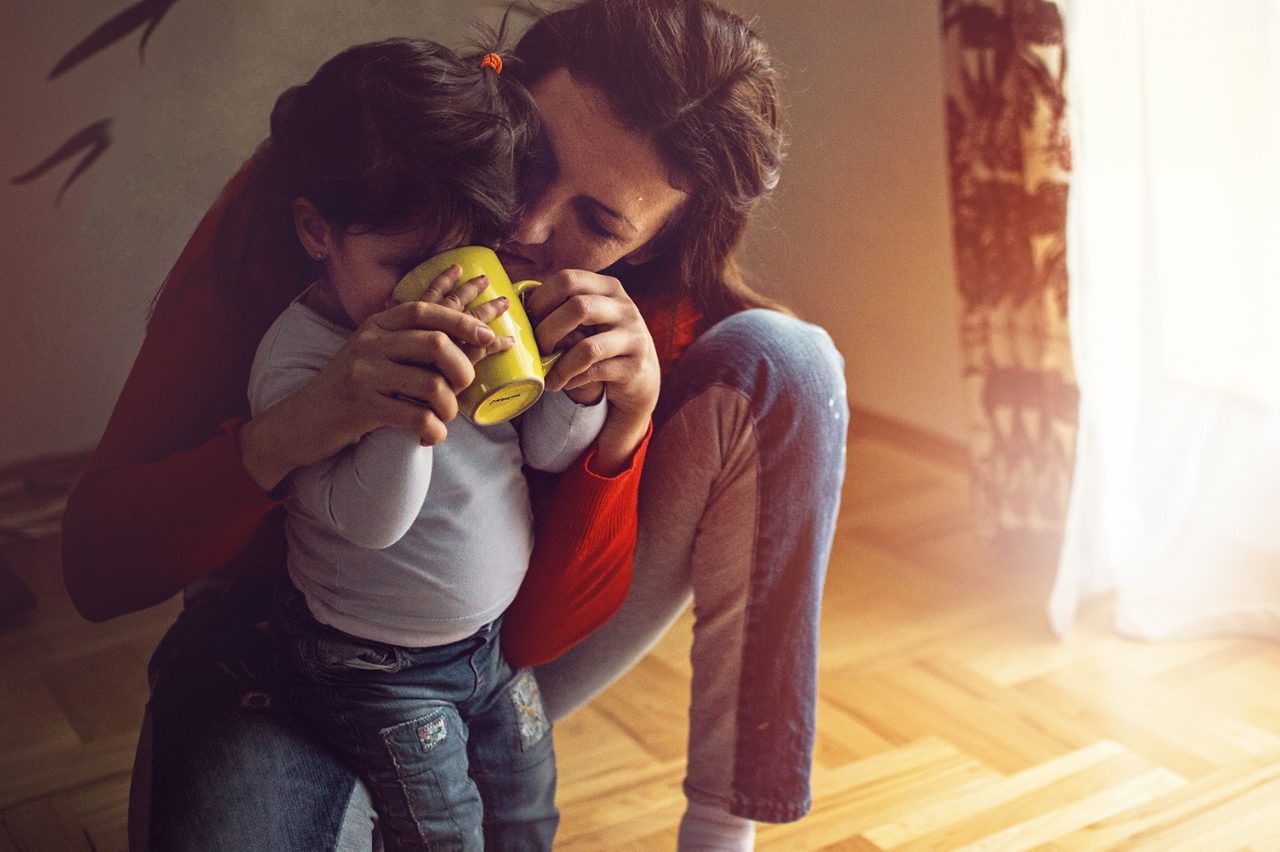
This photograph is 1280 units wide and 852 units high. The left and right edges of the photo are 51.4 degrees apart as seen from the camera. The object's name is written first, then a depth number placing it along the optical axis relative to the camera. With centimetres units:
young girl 71
